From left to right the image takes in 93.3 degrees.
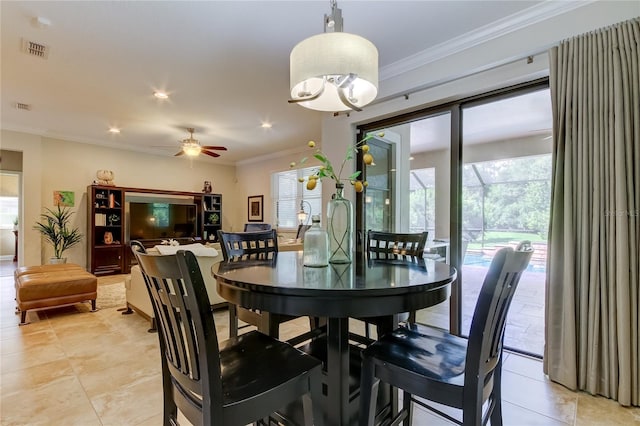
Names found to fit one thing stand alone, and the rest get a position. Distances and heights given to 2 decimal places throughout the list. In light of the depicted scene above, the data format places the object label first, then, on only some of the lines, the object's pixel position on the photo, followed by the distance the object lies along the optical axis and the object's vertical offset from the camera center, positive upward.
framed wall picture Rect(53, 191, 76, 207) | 5.86 +0.34
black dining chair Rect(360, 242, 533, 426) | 0.98 -0.55
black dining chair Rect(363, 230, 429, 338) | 2.15 -0.23
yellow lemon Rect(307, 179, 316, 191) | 1.61 +0.18
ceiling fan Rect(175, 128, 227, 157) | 5.00 +1.14
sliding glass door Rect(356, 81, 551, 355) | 2.74 +0.30
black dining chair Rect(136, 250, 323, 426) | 0.88 -0.55
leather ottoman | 3.16 -0.80
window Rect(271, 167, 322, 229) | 6.90 +0.48
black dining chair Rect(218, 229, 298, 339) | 1.80 -0.27
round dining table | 1.07 -0.28
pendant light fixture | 1.53 +0.81
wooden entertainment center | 6.04 -0.21
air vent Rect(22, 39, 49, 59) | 2.75 +1.57
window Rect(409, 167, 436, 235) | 3.38 +0.19
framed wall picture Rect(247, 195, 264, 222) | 7.89 +0.23
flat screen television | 6.59 -0.09
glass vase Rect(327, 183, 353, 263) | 1.65 -0.06
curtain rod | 2.35 +1.29
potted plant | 5.58 -0.28
